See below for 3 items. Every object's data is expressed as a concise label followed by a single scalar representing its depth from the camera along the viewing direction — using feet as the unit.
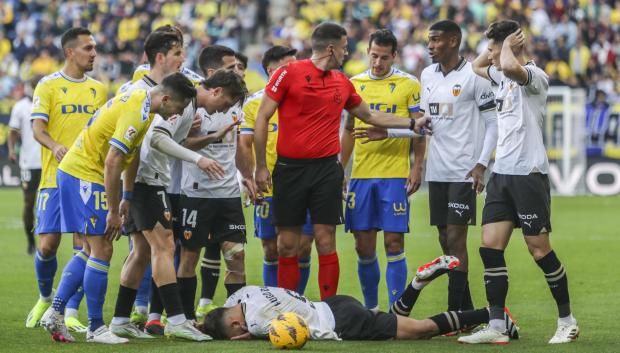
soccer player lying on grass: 58.29
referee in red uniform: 64.54
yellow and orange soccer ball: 55.01
